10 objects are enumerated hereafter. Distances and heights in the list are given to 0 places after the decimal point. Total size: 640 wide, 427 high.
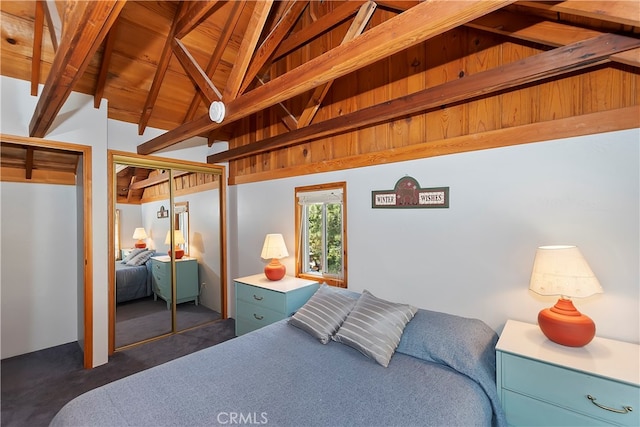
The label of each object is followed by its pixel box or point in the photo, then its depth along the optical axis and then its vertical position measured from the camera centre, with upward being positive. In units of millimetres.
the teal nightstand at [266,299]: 2672 -868
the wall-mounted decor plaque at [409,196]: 2174 +135
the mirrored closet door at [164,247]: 3159 -402
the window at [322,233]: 2829 -217
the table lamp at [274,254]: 3037 -444
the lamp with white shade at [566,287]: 1445 -419
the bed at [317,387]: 1268 -931
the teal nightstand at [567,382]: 1251 -851
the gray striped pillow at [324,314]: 2047 -801
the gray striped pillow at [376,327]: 1764 -800
